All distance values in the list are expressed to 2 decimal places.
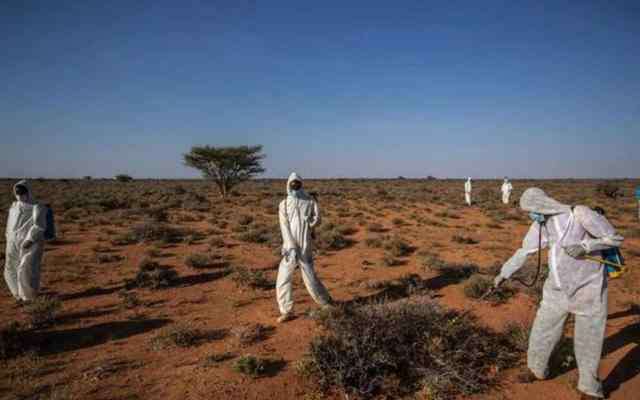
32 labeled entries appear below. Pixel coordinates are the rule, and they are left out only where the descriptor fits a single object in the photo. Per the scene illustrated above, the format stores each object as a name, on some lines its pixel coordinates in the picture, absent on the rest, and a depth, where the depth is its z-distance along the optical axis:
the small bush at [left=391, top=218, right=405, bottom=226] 14.38
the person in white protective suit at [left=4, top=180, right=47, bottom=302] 5.44
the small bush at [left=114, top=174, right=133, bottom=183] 59.09
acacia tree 26.31
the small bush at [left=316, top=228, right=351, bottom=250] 10.19
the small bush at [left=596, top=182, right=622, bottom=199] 27.50
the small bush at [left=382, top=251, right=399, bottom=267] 8.33
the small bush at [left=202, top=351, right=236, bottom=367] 3.87
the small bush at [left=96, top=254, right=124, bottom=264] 8.52
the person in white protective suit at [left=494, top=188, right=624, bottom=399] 2.88
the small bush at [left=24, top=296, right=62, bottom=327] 4.82
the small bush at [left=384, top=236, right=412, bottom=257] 9.33
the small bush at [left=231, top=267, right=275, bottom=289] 6.70
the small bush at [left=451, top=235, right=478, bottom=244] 10.86
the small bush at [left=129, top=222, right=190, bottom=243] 10.98
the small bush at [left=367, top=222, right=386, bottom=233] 12.96
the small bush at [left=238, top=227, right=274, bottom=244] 10.98
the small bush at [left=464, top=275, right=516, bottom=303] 5.73
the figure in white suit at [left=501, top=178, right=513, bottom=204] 21.73
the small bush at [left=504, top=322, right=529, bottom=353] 4.04
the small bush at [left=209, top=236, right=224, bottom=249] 10.31
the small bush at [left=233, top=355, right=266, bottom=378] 3.64
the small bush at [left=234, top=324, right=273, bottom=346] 4.38
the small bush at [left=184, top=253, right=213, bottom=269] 8.09
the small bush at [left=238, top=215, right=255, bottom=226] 14.19
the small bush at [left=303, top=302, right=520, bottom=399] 3.30
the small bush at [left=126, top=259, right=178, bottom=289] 6.74
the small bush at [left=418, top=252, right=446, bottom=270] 7.65
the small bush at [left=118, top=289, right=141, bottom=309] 5.72
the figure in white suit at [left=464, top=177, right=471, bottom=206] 21.27
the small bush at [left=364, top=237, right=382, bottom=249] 10.38
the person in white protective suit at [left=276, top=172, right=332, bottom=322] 4.78
